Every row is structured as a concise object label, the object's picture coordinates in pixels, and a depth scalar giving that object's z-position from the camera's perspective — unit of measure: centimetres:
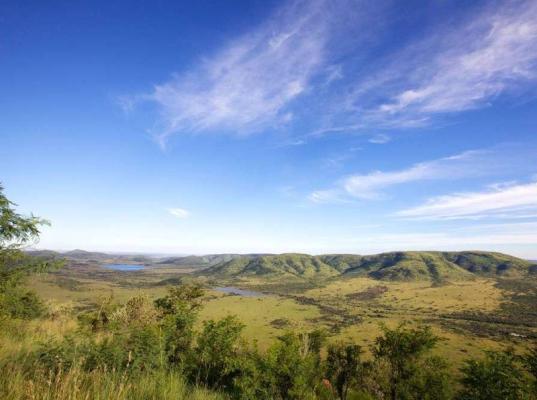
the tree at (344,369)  4681
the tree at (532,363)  3017
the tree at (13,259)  1368
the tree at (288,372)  2758
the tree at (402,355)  3816
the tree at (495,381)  2675
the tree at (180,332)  2592
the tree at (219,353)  2639
